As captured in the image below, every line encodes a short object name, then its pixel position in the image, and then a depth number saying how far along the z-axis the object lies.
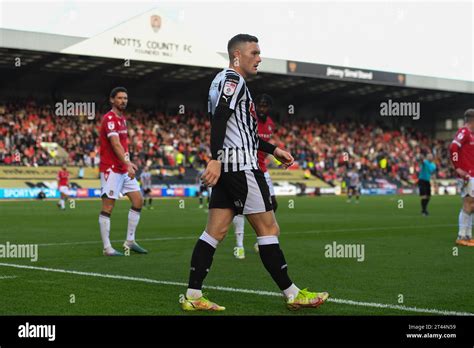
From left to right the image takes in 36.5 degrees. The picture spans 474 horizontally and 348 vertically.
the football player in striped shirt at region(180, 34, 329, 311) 6.14
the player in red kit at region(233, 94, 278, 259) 10.78
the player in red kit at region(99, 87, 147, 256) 10.87
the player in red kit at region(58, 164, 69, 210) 29.00
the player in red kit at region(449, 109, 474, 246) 12.58
